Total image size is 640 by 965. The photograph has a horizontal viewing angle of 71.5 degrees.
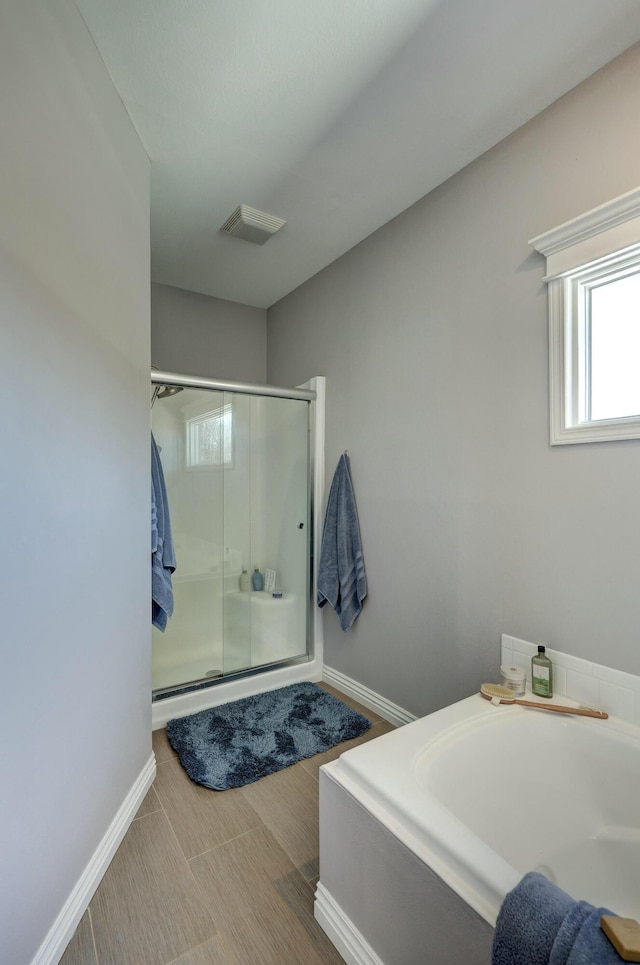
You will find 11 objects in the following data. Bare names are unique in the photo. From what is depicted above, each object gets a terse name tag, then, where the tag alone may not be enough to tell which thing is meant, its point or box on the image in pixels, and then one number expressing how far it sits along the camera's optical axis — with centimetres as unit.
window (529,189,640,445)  142
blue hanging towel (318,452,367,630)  247
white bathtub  92
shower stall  244
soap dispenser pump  153
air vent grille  216
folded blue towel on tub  67
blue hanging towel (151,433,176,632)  192
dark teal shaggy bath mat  191
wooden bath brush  142
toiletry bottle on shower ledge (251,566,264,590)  279
